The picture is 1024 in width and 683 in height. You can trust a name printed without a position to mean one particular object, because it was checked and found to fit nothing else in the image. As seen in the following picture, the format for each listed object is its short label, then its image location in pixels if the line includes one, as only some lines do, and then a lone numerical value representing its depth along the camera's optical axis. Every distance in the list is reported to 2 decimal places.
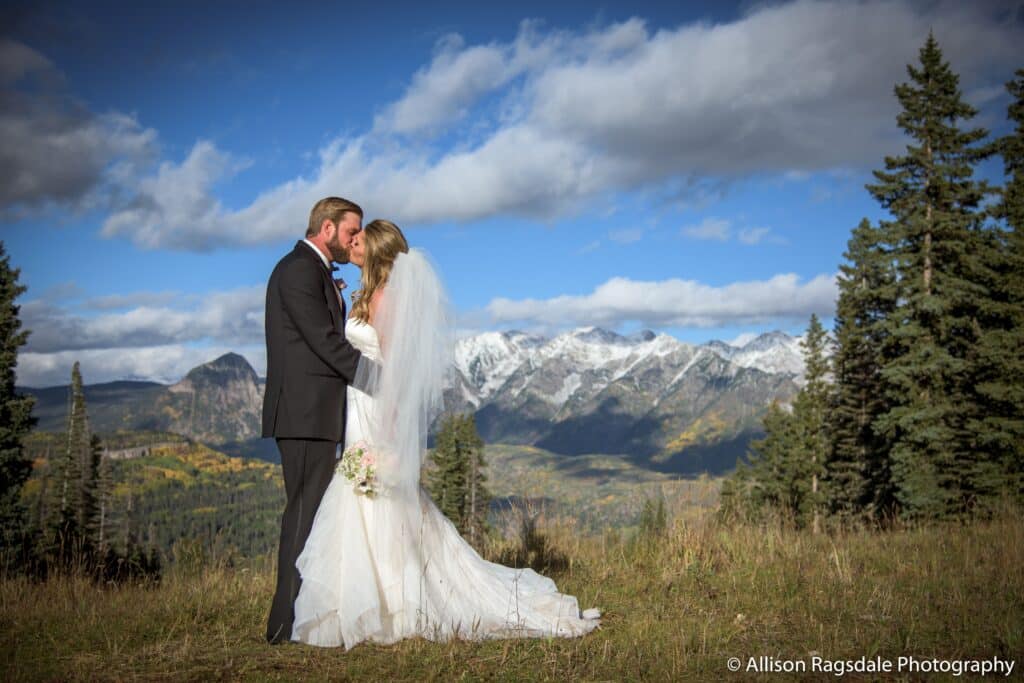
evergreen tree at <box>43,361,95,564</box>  34.31
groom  5.59
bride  5.45
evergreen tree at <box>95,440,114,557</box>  43.28
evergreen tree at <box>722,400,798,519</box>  41.64
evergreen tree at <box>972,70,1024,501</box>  20.66
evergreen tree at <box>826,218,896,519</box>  33.75
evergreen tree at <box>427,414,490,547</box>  27.39
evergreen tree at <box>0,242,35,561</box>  22.08
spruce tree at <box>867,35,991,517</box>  22.78
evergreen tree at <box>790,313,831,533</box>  39.06
